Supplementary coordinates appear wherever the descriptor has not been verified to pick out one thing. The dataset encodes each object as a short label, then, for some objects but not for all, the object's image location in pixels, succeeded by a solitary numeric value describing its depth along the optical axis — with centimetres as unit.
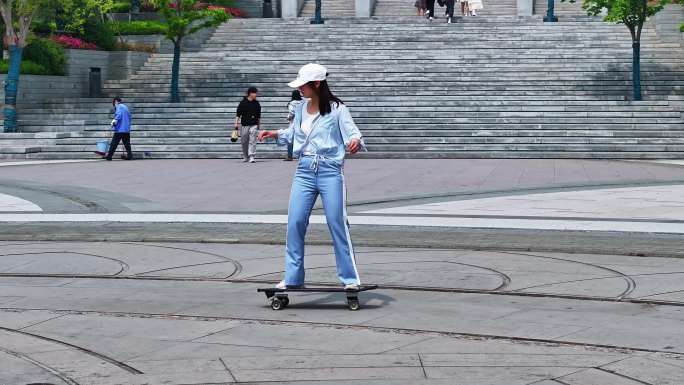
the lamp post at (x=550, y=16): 4441
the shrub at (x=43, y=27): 4041
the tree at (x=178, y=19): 3647
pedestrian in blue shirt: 3072
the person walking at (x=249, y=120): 2888
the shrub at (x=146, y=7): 4831
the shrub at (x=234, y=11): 4894
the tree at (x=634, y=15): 3388
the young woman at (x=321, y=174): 975
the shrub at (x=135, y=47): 4095
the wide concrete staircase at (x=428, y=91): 3212
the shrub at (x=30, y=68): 3705
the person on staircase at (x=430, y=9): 4509
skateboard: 970
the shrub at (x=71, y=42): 3931
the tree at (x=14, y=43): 3438
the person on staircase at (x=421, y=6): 4738
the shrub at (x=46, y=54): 3822
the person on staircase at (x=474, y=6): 4658
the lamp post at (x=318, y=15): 4562
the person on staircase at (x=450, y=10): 4403
